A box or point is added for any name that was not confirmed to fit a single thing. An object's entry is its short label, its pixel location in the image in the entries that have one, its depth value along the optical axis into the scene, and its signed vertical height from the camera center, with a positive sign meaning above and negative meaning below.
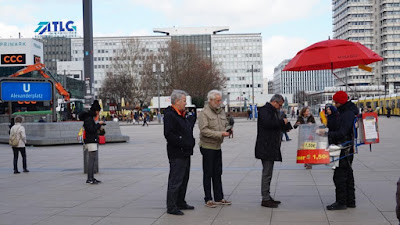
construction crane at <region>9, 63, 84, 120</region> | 41.90 +1.79
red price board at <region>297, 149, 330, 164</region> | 7.71 -0.82
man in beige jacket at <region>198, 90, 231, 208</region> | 8.15 -0.58
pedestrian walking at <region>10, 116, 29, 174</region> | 14.13 -0.91
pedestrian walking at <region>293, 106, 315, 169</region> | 13.14 -0.36
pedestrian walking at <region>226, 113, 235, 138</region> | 25.15 -0.75
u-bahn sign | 27.05 +0.82
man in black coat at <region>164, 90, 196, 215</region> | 7.75 -0.59
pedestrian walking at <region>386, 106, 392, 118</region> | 64.36 -1.37
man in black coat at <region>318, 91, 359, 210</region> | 7.65 -0.63
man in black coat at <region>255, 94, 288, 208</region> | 7.98 -0.53
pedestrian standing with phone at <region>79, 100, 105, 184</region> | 11.58 -0.55
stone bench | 25.69 -1.38
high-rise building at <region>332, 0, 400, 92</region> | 157.25 +21.44
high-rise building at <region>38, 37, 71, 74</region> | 158.50 +17.11
